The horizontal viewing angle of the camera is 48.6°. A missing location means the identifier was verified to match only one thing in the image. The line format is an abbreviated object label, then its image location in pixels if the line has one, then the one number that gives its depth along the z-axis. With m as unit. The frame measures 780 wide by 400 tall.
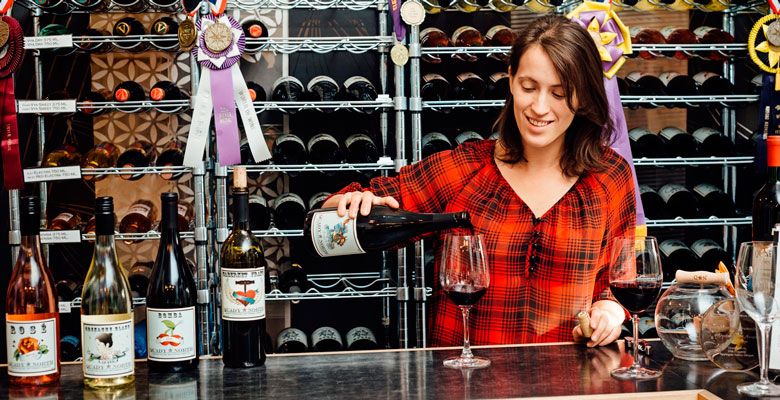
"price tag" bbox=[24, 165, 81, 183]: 3.34
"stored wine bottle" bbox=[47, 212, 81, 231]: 3.54
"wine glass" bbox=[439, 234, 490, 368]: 1.52
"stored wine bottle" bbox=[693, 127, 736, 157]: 3.78
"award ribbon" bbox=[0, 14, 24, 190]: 3.26
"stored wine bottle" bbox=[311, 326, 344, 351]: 3.62
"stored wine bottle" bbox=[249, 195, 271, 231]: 3.66
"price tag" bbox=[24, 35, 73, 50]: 3.35
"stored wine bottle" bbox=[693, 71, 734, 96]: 3.81
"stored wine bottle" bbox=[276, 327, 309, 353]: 3.61
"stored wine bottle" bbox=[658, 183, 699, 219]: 3.77
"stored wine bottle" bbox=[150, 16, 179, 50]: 3.49
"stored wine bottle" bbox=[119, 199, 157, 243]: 3.60
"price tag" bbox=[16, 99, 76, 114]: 3.38
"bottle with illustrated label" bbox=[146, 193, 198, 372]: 1.47
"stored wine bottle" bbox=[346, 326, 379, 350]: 3.71
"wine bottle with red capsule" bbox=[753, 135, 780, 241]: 2.59
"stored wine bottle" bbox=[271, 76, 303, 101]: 3.66
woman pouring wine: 1.93
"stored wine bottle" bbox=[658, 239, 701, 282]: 3.78
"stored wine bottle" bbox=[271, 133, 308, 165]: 3.68
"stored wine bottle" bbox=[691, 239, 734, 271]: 3.77
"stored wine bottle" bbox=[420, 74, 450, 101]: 3.71
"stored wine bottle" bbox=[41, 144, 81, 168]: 3.63
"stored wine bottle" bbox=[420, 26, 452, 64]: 3.73
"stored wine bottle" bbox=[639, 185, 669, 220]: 3.77
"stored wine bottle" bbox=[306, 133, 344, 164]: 3.68
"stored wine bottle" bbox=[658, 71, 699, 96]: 3.79
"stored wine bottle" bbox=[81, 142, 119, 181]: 3.69
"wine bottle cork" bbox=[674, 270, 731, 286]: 1.61
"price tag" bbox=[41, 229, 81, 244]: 3.38
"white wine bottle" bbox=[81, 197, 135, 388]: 1.40
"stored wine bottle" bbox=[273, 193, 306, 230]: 3.67
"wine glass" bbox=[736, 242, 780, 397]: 1.28
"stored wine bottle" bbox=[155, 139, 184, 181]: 3.68
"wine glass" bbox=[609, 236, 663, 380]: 1.48
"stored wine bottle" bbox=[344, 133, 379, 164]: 3.66
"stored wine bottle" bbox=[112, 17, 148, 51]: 3.55
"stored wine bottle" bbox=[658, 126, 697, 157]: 3.79
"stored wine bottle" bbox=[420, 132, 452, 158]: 3.71
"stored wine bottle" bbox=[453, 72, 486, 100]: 3.66
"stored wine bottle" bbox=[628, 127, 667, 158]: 3.79
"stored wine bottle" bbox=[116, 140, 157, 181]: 3.60
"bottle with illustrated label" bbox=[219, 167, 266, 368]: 1.49
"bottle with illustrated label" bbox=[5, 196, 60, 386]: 1.41
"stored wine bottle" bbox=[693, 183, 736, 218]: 3.78
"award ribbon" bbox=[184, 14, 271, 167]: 3.27
